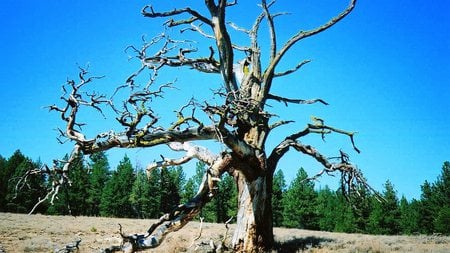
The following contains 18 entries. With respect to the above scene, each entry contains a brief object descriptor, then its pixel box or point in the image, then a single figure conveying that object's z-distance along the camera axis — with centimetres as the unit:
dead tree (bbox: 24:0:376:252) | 877
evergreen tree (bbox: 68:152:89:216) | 6512
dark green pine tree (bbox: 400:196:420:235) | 6250
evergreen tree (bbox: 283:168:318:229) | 6625
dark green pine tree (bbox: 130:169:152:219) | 6712
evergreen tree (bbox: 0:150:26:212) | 6469
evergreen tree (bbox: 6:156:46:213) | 6244
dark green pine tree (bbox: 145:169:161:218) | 6838
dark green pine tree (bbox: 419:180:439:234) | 6303
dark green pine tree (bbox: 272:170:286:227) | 7075
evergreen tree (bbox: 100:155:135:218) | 6600
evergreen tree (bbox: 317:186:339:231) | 7012
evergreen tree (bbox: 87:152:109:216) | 6769
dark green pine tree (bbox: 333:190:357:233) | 6584
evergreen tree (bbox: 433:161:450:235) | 5650
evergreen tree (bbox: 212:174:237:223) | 6937
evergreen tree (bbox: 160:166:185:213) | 6906
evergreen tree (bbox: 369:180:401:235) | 6141
